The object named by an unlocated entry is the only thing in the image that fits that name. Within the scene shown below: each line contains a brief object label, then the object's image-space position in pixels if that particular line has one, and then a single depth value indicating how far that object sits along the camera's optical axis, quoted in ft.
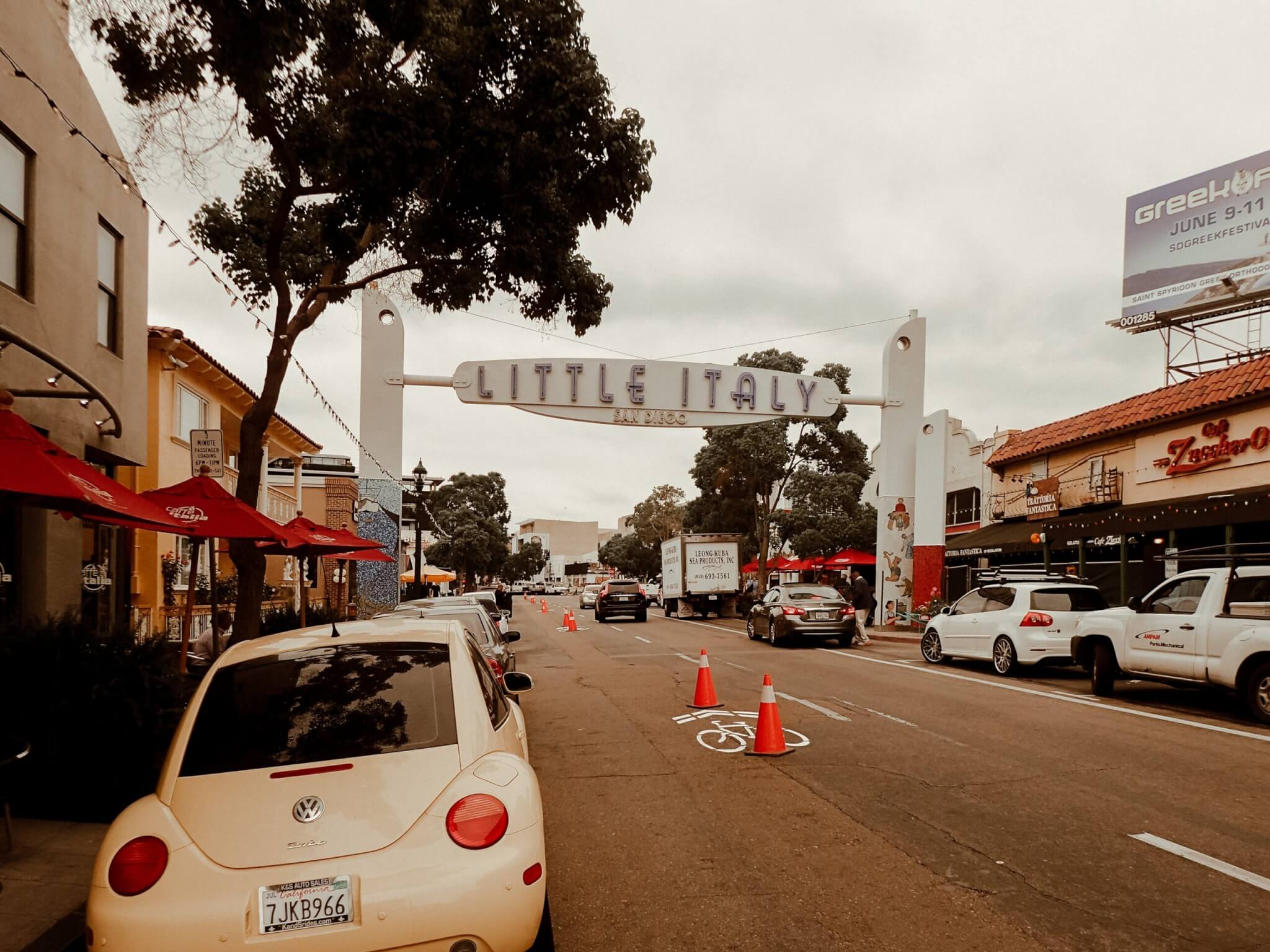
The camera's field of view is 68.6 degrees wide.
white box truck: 118.21
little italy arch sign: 74.54
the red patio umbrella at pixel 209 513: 29.43
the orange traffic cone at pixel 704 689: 39.19
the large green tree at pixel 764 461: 125.39
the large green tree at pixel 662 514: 220.84
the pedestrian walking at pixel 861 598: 81.46
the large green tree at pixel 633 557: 285.64
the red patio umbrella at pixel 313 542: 39.19
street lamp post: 93.15
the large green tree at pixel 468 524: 179.32
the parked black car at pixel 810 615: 73.15
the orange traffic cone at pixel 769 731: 28.86
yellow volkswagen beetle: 11.03
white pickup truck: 34.30
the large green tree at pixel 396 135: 27.94
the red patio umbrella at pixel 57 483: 19.03
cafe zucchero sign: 66.90
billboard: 82.23
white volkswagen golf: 50.06
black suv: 119.55
